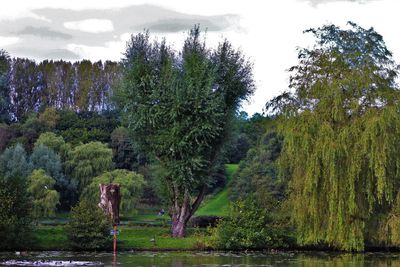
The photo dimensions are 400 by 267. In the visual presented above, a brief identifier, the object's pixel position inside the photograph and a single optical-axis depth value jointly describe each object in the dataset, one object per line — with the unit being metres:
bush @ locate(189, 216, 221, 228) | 58.09
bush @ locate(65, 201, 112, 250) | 45.06
